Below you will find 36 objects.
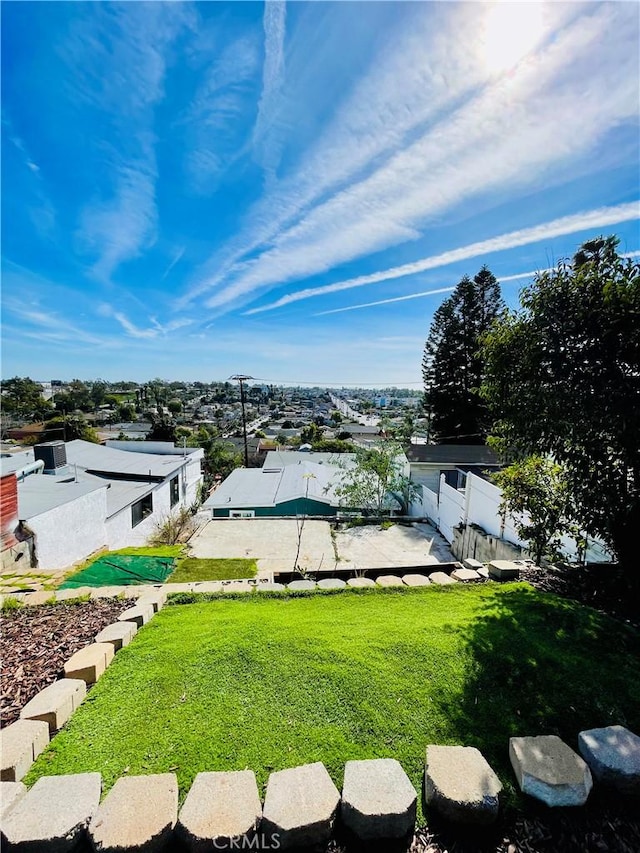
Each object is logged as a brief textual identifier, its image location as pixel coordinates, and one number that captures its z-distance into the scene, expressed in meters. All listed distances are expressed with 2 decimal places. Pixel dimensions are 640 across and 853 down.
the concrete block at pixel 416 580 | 4.13
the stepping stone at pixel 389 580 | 4.18
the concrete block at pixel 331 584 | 4.03
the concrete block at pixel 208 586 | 4.03
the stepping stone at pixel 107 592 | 3.86
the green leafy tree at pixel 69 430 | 24.79
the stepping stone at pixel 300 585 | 4.00
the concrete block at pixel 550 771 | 1.57
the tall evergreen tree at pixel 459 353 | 20.12
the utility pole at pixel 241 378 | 18.45
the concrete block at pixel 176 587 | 4.00
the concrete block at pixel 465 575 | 4.18
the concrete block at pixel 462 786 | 1.50
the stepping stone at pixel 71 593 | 3.76
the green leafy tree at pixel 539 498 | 3.85
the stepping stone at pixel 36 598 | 3.63
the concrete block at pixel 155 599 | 3.60
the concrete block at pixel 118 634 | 2.76
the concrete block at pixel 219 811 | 1.38
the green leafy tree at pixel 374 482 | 12.07
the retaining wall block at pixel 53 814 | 1.37
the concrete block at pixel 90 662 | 2.37
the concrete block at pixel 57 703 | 1.99
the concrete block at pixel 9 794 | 1.52
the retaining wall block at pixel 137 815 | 1.37
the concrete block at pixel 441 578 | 4.15
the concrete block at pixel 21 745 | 1.68
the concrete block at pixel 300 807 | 1.41
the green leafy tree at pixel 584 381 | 2.59
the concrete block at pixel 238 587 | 4.03
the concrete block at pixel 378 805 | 1.45
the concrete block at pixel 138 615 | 3.19
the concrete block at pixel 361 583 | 4.00
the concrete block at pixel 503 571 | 4.09
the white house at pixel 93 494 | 6.20
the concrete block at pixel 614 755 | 1.64
